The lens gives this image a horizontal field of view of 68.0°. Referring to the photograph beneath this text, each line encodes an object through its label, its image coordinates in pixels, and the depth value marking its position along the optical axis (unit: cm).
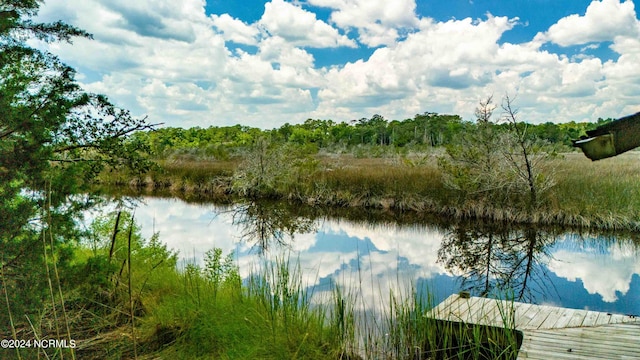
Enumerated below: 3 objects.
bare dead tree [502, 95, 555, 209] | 1415
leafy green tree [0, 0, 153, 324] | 357
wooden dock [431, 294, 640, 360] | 420
